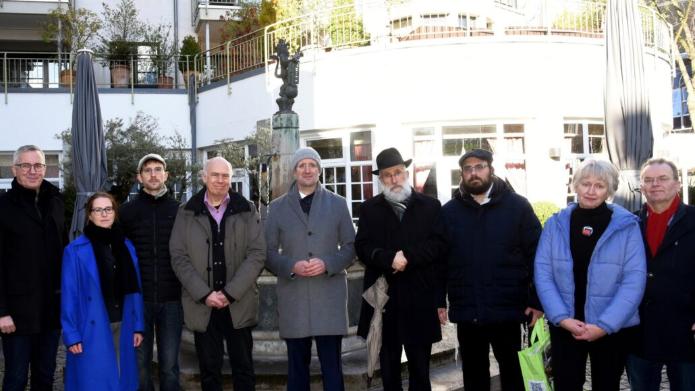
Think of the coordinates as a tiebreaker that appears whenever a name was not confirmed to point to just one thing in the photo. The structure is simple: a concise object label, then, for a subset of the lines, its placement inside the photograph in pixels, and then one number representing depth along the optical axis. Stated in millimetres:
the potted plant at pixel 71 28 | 18906
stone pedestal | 7699
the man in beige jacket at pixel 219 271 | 4535
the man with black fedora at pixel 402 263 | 4473
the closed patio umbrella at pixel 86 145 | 9492
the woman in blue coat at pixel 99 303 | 4398
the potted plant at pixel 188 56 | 18656
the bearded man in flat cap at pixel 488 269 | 4316
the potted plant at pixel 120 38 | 18547
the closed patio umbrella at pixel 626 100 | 7082
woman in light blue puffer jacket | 3850
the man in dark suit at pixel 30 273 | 4488
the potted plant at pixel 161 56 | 18859
